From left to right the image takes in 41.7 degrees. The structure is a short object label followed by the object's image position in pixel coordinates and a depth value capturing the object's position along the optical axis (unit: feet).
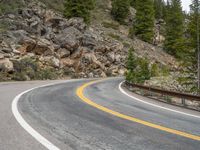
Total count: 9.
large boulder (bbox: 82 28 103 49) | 127.79
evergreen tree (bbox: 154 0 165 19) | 258.16
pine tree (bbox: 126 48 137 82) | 95.86
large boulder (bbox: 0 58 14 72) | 76.27
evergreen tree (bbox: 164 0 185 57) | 191.93
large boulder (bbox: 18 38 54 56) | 96.46
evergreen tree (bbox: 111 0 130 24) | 209.15
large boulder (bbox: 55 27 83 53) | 114.52
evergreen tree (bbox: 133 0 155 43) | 189.67
